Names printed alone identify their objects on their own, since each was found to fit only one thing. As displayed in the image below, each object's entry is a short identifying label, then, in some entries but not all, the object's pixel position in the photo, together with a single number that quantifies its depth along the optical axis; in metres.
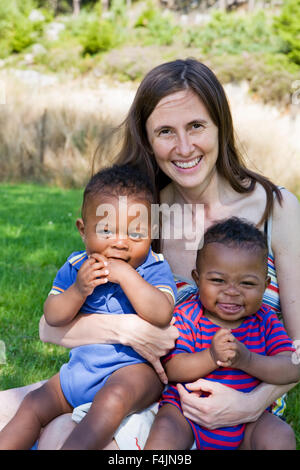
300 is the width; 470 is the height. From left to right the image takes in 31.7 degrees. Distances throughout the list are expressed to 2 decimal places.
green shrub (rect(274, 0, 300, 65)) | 23.69
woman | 2.56
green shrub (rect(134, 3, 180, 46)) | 26.80
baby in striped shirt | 2.05
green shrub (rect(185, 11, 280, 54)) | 25.00
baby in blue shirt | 2.06
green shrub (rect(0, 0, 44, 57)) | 27.41
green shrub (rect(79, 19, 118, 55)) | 26.08
